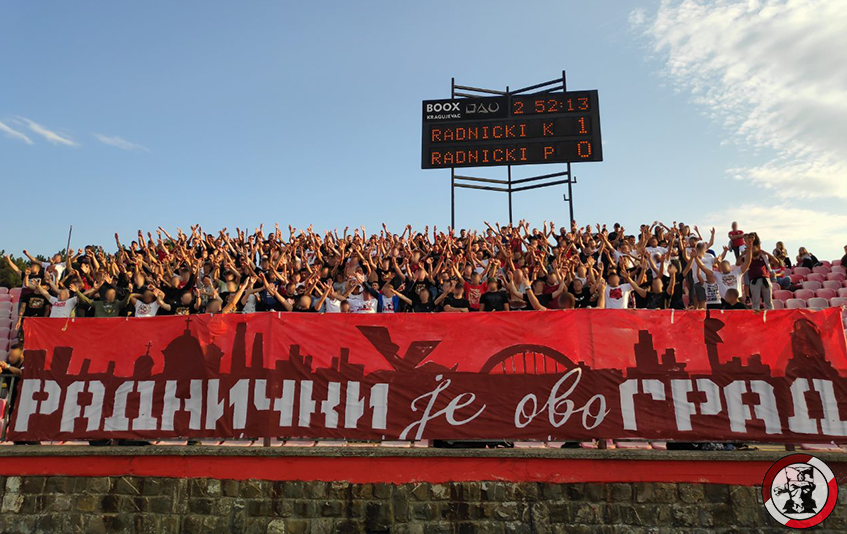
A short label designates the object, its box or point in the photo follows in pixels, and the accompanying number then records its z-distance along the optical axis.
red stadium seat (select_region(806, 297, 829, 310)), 12.66
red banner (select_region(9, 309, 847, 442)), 6.12
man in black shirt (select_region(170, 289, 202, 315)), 9.07
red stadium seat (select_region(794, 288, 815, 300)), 13.44
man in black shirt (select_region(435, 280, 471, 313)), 8.93
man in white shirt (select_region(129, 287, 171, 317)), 9.23
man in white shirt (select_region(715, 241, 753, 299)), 9.92
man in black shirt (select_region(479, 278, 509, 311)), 8.81
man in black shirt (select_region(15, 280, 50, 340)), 10.62
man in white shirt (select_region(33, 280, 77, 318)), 10.35
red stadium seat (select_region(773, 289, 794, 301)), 13.39
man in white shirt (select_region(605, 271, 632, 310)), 9.33
